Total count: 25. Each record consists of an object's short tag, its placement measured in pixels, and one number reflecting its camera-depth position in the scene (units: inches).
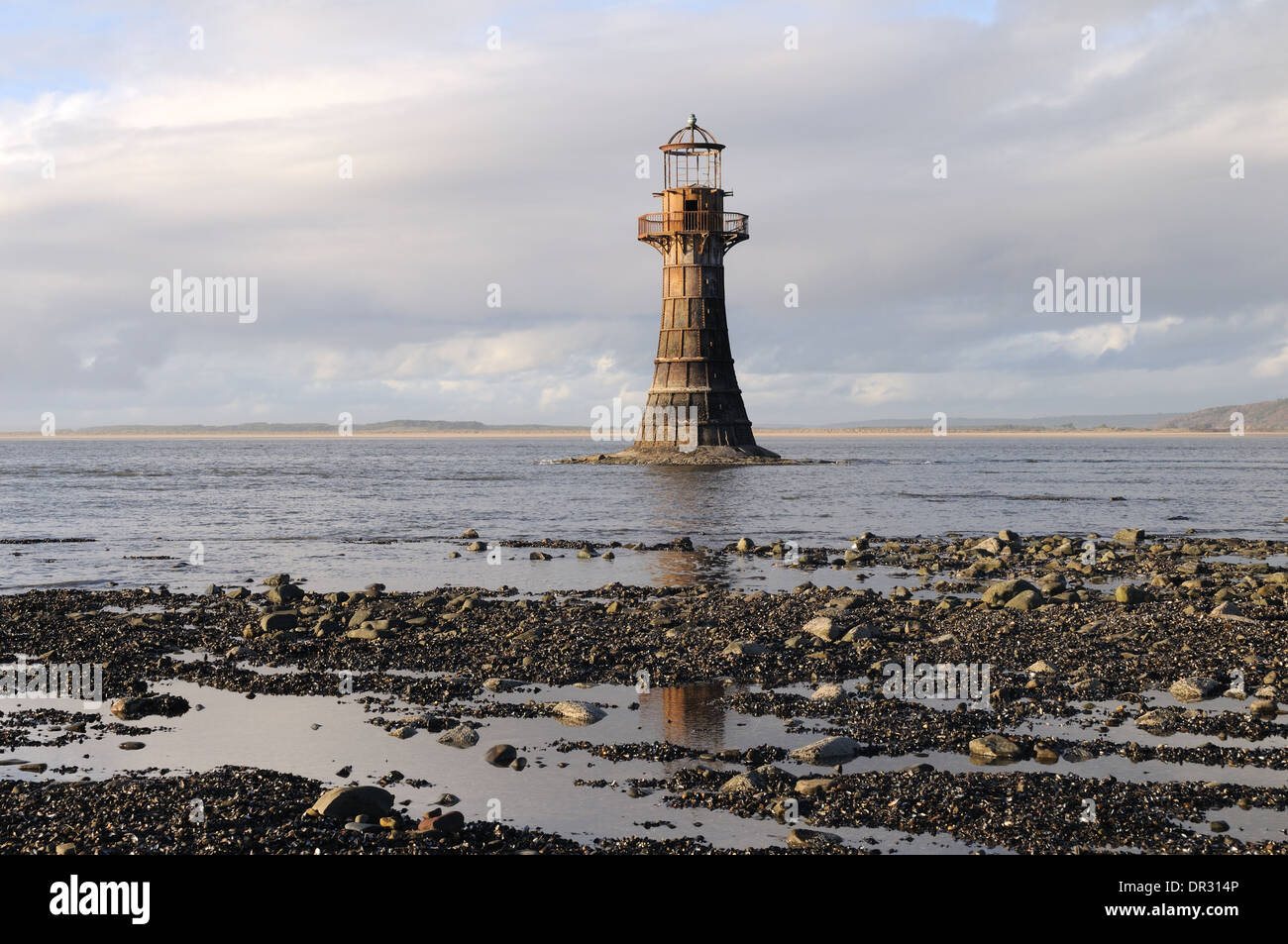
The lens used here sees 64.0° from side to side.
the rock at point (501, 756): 481.4
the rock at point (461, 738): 514.0
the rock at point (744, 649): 699.4
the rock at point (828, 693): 589.9
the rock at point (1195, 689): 585.3
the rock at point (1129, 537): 1477.6
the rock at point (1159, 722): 524.7
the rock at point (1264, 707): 551.5
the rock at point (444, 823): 390.9
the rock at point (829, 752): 477.1
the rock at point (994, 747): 483.2
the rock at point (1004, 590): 915.4
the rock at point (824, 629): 754.8
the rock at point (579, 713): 553.0
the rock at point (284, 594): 969.7
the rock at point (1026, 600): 884.6
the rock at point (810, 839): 379.2
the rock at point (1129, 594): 912.9
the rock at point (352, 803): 403.9
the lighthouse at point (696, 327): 3191.4
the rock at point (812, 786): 429.7
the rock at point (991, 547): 1355.8
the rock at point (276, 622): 808.3
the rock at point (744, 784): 433.4
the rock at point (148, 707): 572.4
